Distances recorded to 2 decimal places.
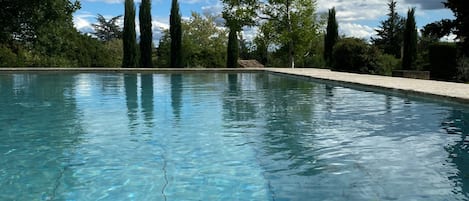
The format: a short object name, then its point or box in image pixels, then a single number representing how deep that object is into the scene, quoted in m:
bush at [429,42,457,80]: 17.38
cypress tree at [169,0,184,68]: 26.50
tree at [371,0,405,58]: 41.94
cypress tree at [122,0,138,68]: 25.81
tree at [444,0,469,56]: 9.65
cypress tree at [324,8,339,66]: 26.78
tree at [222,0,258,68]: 27.00
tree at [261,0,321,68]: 26.75
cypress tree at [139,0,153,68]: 26.16
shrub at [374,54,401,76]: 20.47
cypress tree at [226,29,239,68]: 26.98
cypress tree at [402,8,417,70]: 22.23
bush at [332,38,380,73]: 20.39
